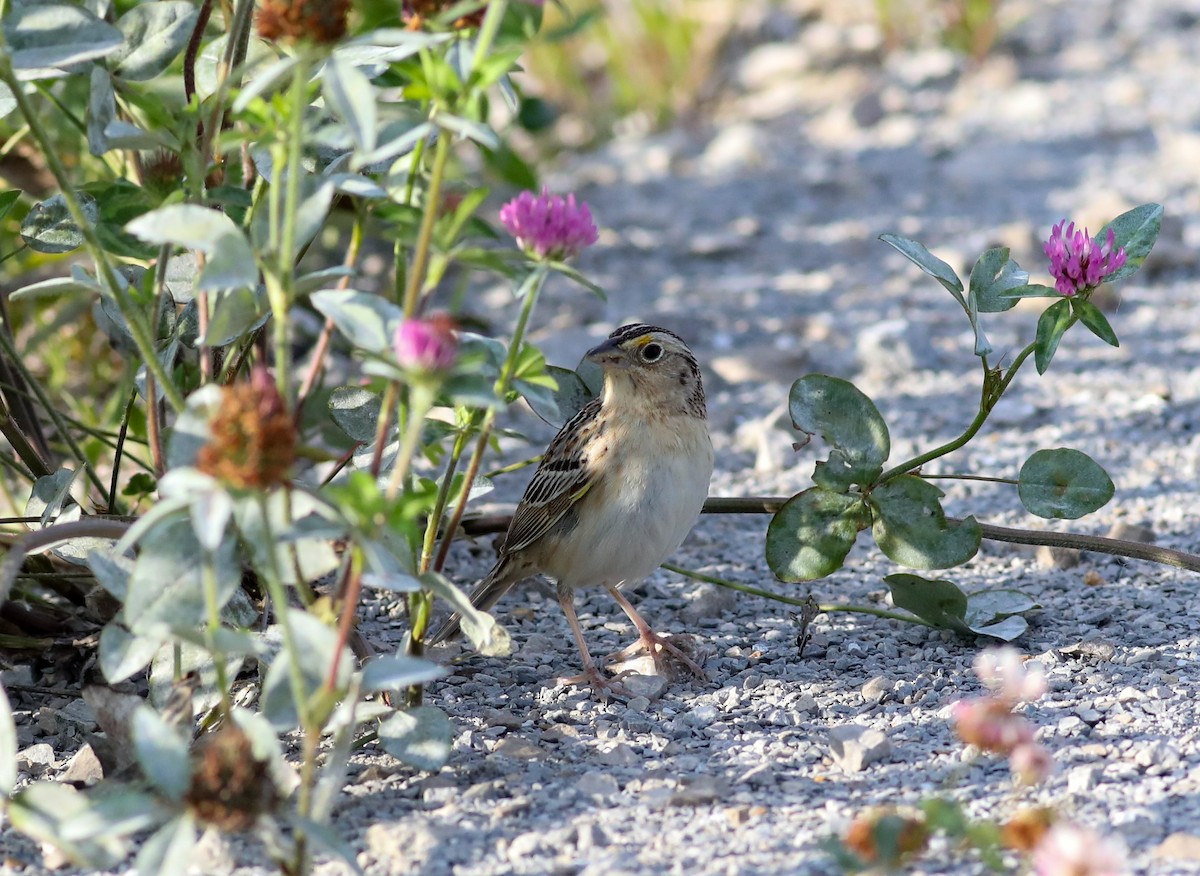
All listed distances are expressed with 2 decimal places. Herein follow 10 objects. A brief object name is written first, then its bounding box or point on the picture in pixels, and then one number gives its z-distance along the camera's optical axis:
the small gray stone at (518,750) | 6.68
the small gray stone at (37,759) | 6.63
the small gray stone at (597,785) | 6.29
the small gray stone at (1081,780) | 6.01
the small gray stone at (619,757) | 6.66
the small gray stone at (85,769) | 6.33
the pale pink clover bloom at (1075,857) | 4.23
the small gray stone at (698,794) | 6.16
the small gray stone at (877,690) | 7.20
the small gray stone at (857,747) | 6.43
